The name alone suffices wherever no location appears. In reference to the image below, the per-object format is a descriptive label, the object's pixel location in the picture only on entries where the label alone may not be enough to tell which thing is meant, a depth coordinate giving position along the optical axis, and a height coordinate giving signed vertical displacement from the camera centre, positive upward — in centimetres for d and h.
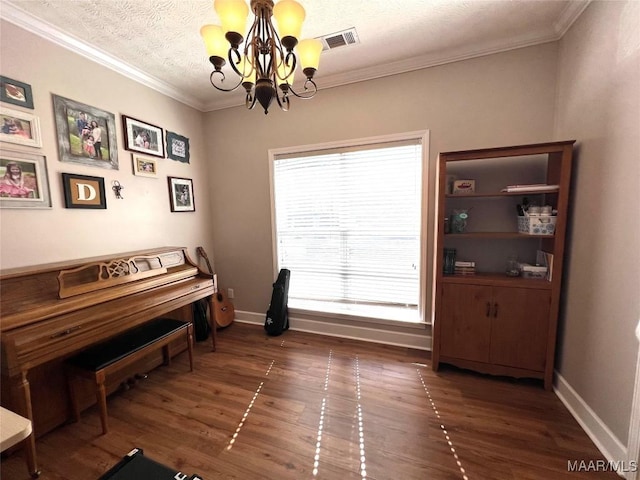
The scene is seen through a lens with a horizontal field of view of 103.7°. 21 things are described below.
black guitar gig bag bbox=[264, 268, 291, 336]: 275 -100
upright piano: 127 -57
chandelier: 110 +84
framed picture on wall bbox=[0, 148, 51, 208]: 154 +24
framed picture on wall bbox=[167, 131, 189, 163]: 263 +74
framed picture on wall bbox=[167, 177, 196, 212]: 265 +24
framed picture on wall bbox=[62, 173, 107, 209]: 183 +20
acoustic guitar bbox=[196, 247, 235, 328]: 289 -108
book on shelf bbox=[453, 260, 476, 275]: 206 -46
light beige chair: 74 -64
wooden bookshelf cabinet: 179 -51
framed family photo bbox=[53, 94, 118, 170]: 180 +65
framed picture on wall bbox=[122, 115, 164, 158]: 222 +75
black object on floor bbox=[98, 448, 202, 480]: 99 -102
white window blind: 239 -13
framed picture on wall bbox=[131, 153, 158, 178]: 229 +48
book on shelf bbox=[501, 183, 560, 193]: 174 +16
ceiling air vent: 185 +133
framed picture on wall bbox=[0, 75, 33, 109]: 153 +79
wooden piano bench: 152 -89
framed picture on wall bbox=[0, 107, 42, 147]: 153 +58
